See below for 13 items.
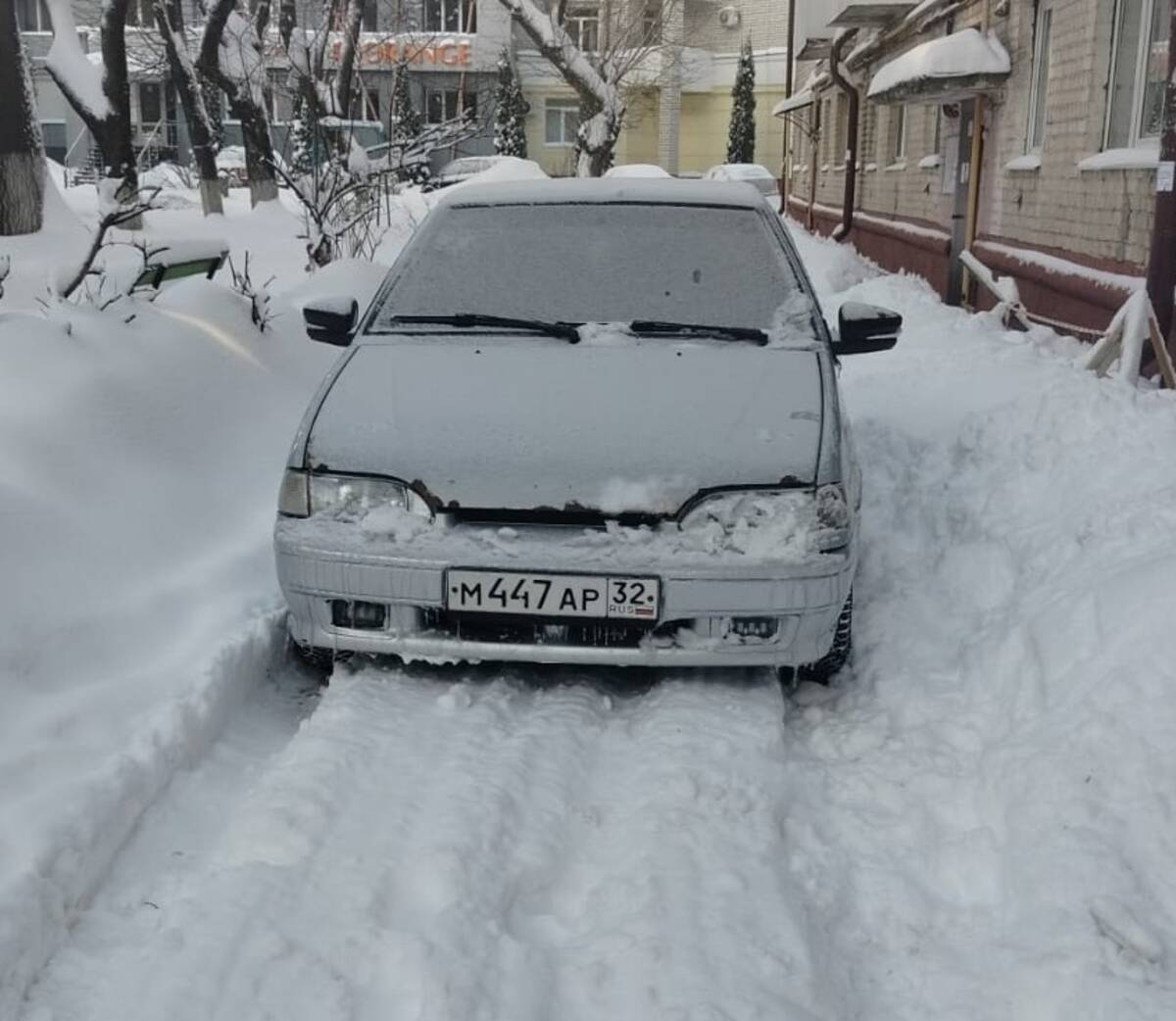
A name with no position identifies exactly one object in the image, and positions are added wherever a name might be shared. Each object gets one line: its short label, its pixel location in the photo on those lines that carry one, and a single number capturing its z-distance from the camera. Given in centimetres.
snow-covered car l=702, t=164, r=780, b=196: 3338
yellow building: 4538
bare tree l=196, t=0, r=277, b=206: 1753
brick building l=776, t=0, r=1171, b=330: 877
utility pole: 681
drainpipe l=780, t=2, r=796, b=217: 3160
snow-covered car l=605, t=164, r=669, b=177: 3044
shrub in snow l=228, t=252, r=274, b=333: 680
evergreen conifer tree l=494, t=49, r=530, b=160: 4269
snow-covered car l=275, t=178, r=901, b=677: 341
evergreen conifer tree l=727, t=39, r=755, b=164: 4484
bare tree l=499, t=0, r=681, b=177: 2114
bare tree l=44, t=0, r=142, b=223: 1622
